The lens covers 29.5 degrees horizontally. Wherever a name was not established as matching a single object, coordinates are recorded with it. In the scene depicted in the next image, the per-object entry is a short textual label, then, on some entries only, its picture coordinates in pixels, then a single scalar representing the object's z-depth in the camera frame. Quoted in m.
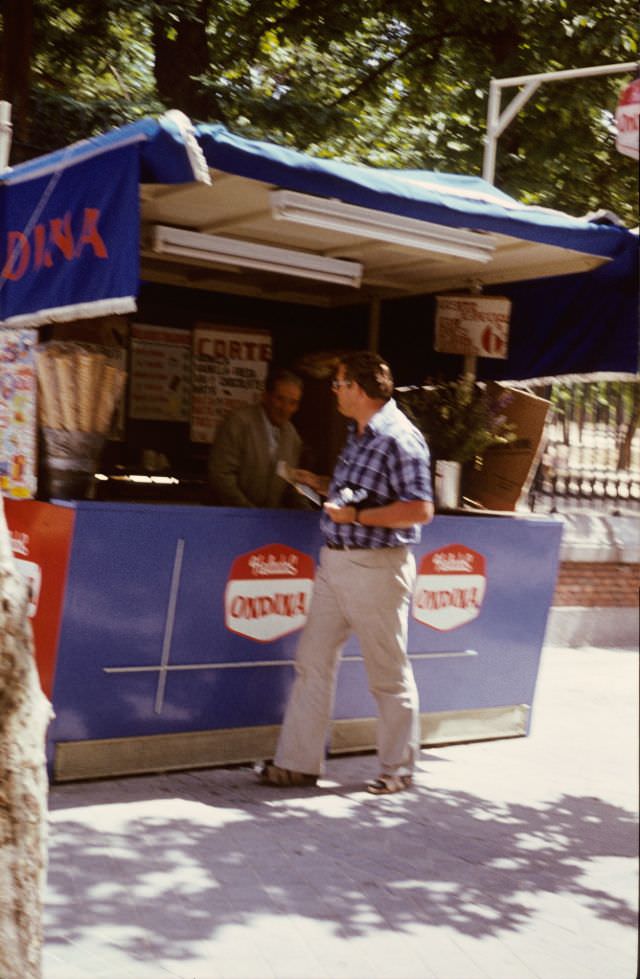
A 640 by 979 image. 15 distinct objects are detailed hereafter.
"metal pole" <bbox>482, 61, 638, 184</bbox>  9.21
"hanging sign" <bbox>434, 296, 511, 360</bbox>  8.02
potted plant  7.75
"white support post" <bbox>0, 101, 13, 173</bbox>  6.57
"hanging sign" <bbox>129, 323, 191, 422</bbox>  8.76
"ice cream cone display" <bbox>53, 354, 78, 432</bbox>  6.18
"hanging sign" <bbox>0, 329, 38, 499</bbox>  6.29
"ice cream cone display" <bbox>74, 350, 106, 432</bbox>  6.17
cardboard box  8.16
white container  7.68
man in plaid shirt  6.18
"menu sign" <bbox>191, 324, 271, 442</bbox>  8.98
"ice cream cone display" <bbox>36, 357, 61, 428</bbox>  6.23
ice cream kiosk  5.87
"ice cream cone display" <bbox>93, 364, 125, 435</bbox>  6.27
